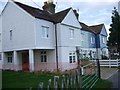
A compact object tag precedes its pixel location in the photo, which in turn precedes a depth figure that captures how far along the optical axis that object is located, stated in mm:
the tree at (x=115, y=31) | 14028
